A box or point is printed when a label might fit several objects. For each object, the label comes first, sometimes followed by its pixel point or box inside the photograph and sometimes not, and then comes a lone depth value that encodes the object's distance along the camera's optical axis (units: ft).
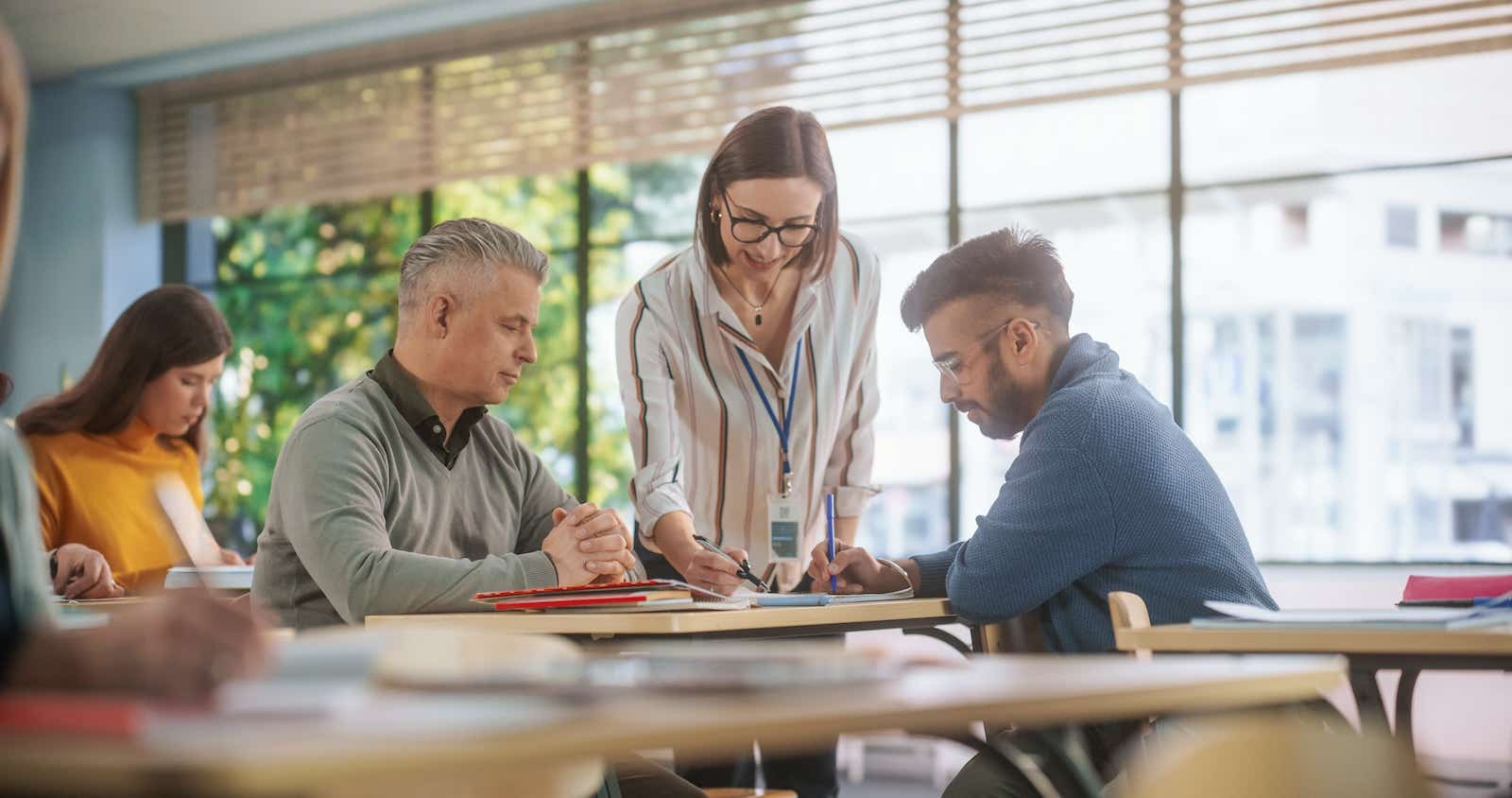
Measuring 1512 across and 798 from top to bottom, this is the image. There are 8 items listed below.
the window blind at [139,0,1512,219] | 17.10
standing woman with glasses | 9.12
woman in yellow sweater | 11.46
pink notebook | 6.92
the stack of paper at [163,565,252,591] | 9.12
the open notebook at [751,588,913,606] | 7.72
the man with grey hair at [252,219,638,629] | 7.18
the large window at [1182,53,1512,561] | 16.51
